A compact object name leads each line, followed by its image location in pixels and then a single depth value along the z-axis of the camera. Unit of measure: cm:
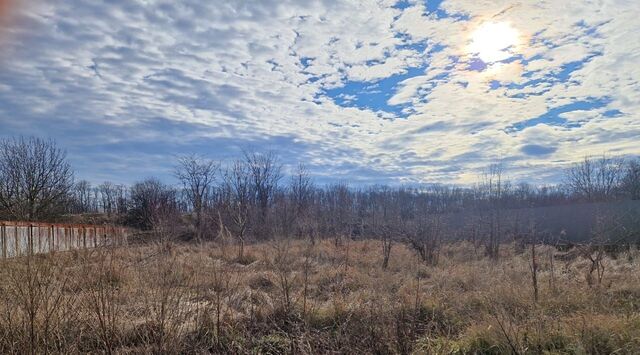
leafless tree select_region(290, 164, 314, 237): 2353
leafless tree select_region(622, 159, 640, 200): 4078
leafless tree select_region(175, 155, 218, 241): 4487
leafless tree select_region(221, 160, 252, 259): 1294
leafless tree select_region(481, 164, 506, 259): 1831
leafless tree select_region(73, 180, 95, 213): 4208
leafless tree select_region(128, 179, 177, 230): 2477
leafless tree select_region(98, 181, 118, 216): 4984
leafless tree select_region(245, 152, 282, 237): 4846
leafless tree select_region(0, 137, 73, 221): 3312
